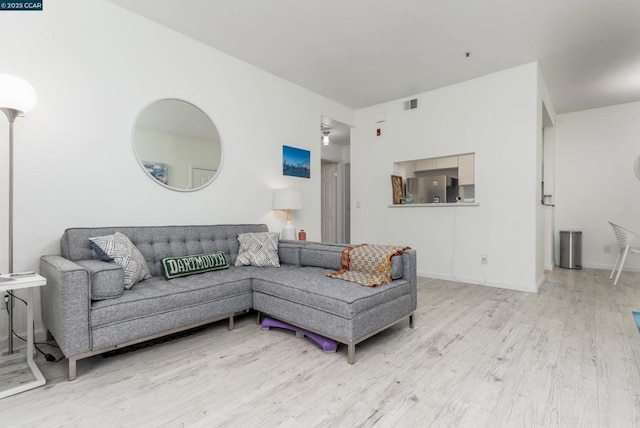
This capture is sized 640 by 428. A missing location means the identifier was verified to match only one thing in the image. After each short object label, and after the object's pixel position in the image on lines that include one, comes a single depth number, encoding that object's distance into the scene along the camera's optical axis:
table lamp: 3.69
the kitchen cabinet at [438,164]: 5.19
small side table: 1.57
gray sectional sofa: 1.73
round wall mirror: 2.80
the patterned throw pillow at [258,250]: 2.95
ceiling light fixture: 5.80
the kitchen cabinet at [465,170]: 4.94
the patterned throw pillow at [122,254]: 2.09
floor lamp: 1.85
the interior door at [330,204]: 6.91
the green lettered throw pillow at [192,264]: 2.40
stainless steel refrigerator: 4.76
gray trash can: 5.09
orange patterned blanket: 2.32
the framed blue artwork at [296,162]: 4.08
